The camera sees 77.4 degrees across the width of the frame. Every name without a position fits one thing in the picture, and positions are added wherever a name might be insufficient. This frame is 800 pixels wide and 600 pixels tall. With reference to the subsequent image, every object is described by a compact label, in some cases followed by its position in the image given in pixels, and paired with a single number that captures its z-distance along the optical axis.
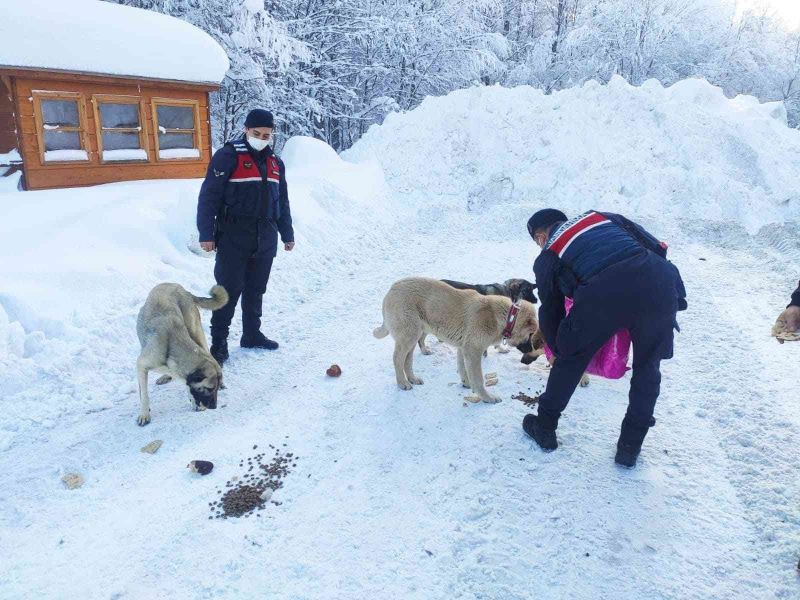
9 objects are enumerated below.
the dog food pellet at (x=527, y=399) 4.67
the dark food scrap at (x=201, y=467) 3.67
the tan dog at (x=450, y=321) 4.62
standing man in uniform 5.25
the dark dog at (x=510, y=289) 6.23
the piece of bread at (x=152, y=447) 3.96
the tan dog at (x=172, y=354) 4.34
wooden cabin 10.82
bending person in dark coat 3.34
